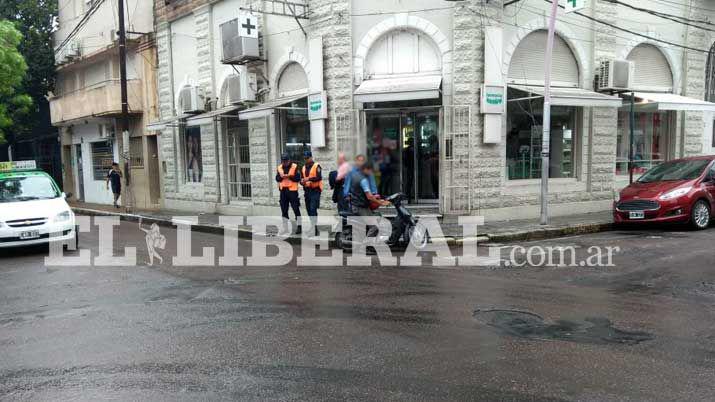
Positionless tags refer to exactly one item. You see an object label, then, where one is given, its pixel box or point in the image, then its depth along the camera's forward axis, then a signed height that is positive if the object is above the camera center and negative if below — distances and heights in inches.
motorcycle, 374.6 -55.9
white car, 398.0 -40.0
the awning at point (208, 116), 618.2 +48.2
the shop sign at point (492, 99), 477.7 +47.7
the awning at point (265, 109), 541.3 +48.1
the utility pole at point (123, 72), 706.1 +113.3
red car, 439.5 -39.2
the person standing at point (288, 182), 460.8 -22.8
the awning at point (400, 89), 456.4 +56.3
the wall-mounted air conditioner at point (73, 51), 919.7 +186.2
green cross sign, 428.8 +117.1
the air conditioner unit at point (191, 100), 681.0 +73.0
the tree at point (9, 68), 703.7 +123.6
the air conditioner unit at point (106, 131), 905.6 +47.7
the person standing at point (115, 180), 827.4 -32.6
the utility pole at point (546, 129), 433.7 +19.0
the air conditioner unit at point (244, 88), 608.4 +78.1
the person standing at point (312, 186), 454.3 -25.6
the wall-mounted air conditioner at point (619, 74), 532.1 +75.8
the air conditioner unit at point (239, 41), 569.6 +123.7
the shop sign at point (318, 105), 522.9 +48.7
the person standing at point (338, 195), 415.3 -32.0
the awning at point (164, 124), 691.2 +44.6
